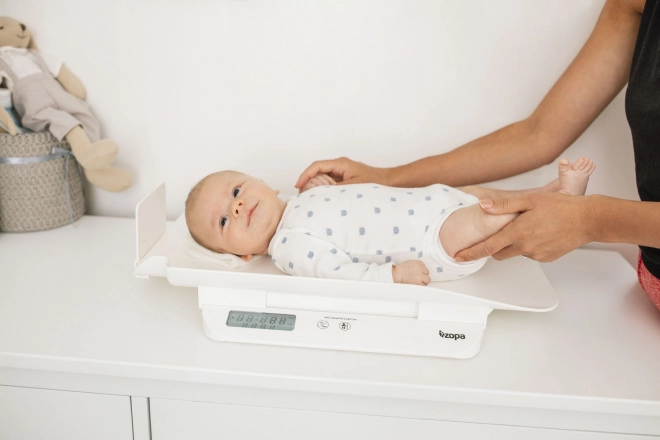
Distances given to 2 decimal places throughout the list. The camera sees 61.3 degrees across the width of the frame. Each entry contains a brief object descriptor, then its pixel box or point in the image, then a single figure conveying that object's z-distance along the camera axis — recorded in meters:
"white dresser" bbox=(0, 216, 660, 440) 0.84
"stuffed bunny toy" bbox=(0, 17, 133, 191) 1.25
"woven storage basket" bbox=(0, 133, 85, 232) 1.23
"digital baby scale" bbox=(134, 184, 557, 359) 0.89
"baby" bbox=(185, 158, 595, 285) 0.98
